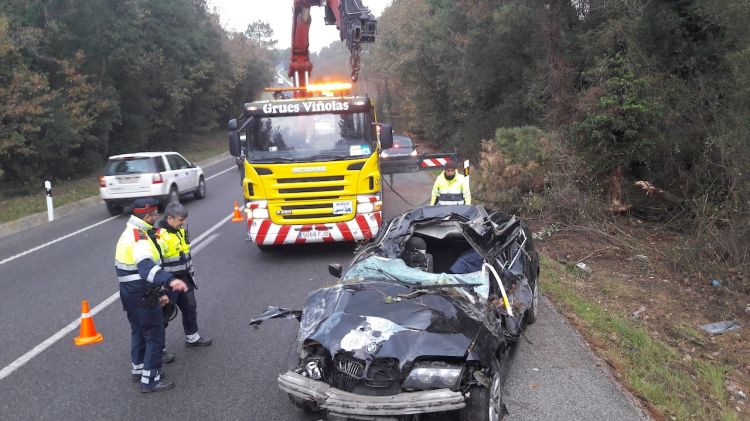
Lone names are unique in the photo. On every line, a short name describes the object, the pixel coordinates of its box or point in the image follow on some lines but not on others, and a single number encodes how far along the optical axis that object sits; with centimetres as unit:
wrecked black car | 407
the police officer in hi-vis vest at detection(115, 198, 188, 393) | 530
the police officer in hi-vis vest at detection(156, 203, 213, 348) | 604
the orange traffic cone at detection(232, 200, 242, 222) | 1474
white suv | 1645
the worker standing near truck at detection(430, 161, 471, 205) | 955
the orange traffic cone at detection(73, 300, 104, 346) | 657
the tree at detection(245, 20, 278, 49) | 8012
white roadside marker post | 1691
